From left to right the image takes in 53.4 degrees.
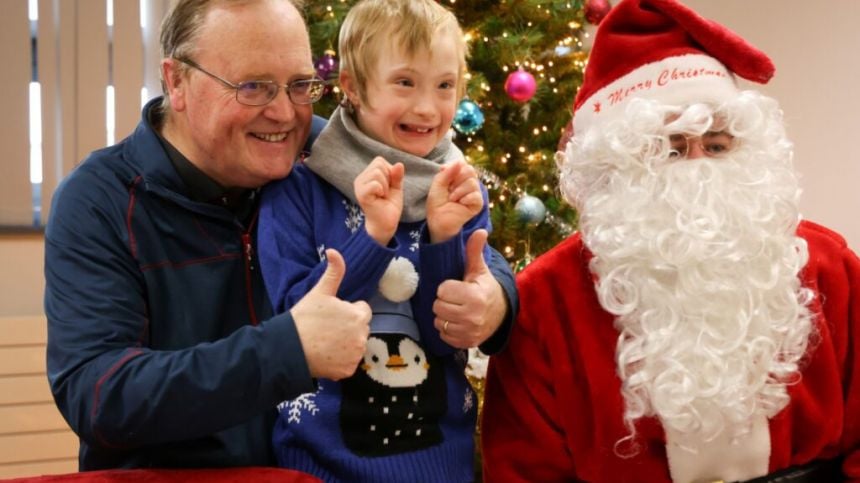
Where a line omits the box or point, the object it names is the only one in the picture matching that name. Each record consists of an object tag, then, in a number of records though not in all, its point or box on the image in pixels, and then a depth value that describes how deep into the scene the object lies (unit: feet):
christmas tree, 11.27
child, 5.22
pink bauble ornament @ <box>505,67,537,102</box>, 11.14
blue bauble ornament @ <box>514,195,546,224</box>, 11.13
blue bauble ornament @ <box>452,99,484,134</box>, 10.68
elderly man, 4.74
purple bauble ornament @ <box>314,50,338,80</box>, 10.33
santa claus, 5.47
